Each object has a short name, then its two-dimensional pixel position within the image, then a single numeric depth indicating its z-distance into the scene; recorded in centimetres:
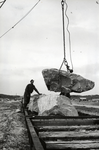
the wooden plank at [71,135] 412
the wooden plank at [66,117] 638
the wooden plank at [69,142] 369
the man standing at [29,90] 1066
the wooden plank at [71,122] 564
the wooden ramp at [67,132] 329
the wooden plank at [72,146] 324
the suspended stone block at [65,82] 986
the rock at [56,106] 751
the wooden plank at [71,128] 504
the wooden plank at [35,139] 281
